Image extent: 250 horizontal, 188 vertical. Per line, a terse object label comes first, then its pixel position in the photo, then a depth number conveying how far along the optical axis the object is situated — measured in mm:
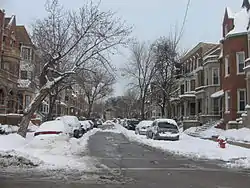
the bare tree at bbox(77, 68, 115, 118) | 73562
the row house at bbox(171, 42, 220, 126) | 46312
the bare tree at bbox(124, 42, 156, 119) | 61469
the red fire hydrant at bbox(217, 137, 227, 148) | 22969
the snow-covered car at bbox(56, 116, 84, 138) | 33244
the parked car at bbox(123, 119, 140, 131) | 60206
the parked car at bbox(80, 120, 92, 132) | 46578
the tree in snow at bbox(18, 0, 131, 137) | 26500
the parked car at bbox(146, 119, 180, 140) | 30156
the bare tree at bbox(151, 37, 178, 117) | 52625
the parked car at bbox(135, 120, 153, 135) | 41125
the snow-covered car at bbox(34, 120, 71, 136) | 21188
